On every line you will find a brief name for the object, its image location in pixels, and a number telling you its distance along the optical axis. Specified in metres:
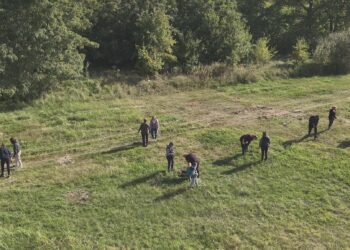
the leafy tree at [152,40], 37.28
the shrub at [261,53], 43.55
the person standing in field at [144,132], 26.14
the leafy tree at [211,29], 40.59
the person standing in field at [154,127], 27.28
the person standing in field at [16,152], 23.56
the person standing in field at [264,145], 24.94
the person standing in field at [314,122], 28.15
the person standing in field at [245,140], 25.72
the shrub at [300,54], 43.22
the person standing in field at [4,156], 22.62
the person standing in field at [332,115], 29.37
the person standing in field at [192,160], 22.49
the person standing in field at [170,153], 23.56
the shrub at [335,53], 42.84
